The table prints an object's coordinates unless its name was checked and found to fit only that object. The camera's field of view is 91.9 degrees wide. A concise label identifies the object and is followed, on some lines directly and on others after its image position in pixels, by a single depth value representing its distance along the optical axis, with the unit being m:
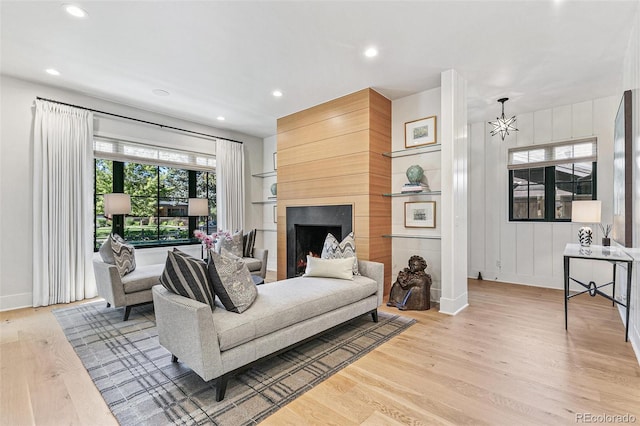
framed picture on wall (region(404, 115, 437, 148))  3.99
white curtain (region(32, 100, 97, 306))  3.81
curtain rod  3.97
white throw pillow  3.23
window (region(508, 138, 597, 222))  4.46
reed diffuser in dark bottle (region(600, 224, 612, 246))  3.53
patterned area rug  1.79
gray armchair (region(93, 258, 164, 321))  3.32
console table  2.66
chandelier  4.35
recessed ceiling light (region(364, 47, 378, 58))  3.07
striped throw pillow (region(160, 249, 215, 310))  2.07
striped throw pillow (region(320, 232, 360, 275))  3.44
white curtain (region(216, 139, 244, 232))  5.74
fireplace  4.49
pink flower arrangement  3.91
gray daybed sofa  1.87
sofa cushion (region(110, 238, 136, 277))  3.46
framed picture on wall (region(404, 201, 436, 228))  4.00
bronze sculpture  3.64
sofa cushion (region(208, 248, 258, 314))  2.15
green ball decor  4.00
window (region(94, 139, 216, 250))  4.55
